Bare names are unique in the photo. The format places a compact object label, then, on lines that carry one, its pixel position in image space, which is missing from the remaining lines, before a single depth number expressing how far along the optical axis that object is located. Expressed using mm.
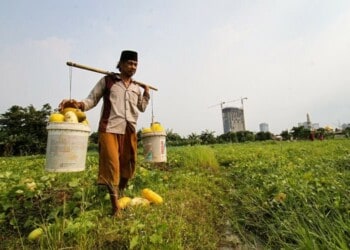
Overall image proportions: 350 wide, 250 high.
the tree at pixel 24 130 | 23688
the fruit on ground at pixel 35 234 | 2559
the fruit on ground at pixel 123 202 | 3359
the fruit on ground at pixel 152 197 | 3653
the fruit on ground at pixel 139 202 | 3423
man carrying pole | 3227
